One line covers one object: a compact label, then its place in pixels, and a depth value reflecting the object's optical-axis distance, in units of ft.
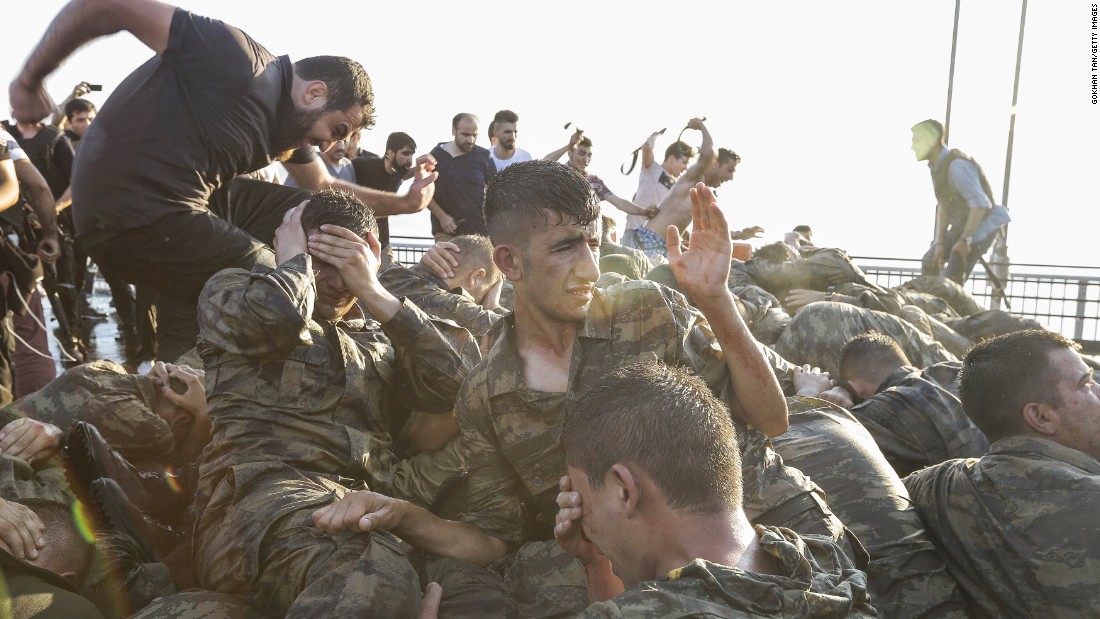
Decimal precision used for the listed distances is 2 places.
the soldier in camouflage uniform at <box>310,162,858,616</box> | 8.65
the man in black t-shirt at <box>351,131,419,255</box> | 25.86
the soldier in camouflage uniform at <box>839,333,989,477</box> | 11.90
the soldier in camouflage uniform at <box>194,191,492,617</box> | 8.77
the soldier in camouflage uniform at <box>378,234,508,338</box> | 14.53
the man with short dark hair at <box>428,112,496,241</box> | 28.07
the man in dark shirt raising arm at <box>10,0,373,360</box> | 11.64
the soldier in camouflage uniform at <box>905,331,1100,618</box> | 8.45
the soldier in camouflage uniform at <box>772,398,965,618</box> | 9.16
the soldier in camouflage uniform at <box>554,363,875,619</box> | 5.56
